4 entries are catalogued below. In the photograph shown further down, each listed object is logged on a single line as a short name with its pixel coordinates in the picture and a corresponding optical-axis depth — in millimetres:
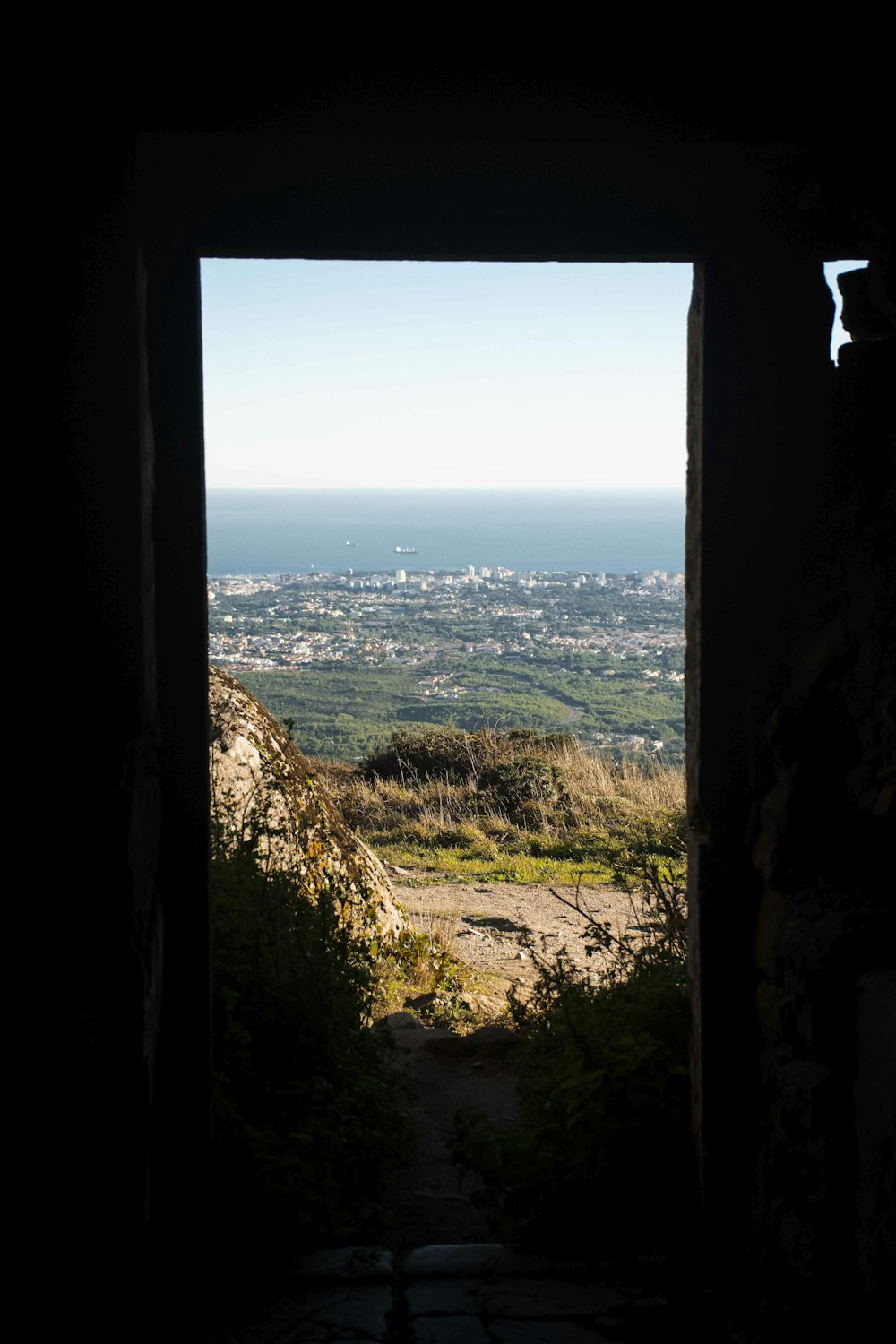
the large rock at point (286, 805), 5590
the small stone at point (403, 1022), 5492
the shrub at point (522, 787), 11922
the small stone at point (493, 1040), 5180
